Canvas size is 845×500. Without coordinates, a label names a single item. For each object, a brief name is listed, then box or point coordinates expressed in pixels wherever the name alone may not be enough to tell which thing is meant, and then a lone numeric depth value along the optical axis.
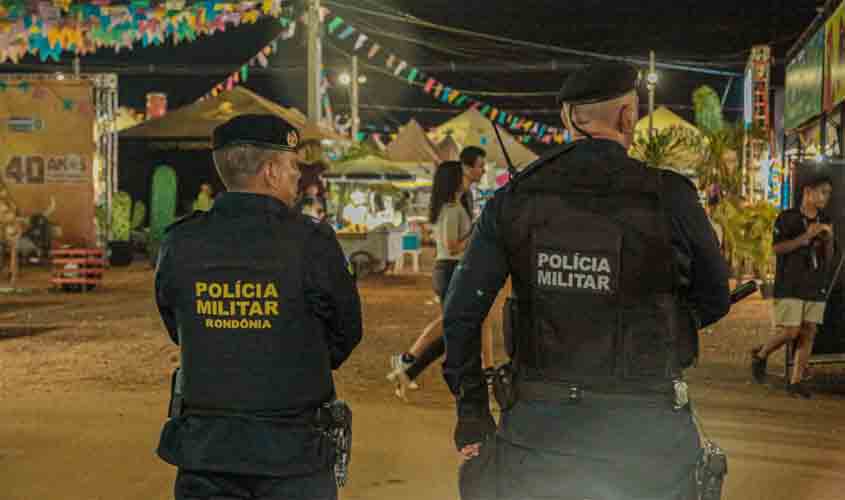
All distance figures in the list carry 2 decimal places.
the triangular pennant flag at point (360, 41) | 29.06
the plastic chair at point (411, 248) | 25.94
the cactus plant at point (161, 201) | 26.03
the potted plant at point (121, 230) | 26.25
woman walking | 9.06
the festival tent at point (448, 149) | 40.88
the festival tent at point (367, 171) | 25.00
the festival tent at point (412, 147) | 38.72
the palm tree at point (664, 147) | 27.19
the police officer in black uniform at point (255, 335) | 3.51
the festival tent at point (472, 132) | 43.66
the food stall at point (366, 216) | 23.61
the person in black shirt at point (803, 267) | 9.41
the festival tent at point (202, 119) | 26.80
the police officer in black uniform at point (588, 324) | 3.29
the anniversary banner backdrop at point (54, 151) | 22.47
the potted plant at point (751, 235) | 20.28
